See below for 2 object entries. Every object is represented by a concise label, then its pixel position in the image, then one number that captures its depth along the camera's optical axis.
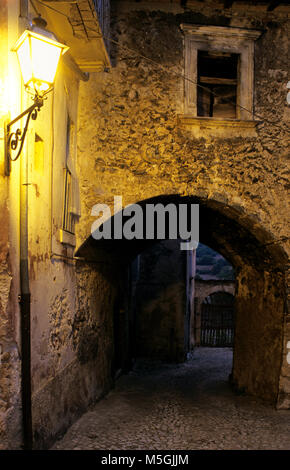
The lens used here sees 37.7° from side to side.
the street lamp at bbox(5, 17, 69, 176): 3.05
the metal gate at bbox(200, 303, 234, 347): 15.84
